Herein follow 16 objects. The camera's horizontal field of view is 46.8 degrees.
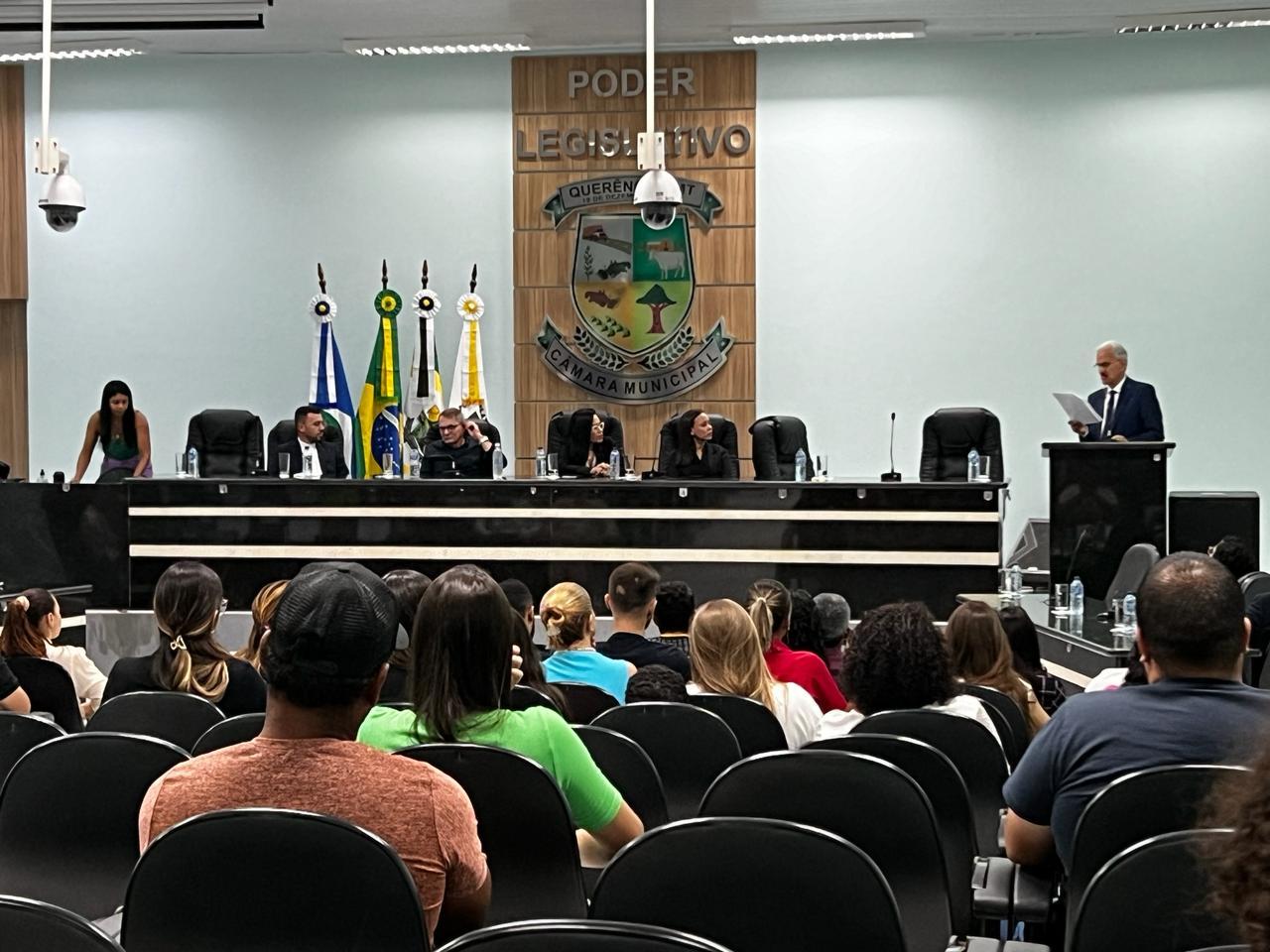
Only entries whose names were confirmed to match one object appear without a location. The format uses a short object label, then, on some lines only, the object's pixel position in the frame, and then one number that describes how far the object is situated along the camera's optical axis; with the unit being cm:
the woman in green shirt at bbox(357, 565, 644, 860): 248
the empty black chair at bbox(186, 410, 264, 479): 963
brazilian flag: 1113
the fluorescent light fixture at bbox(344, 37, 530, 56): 1084
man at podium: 823
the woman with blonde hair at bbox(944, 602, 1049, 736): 407
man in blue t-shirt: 245
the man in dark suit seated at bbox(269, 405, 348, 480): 924
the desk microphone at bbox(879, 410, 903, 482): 842
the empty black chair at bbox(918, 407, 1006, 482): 907
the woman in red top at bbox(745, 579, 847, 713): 427
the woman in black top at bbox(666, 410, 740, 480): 884
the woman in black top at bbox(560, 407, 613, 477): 916
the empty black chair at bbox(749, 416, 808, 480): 911
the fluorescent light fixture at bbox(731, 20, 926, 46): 1041
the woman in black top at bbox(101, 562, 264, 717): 378
